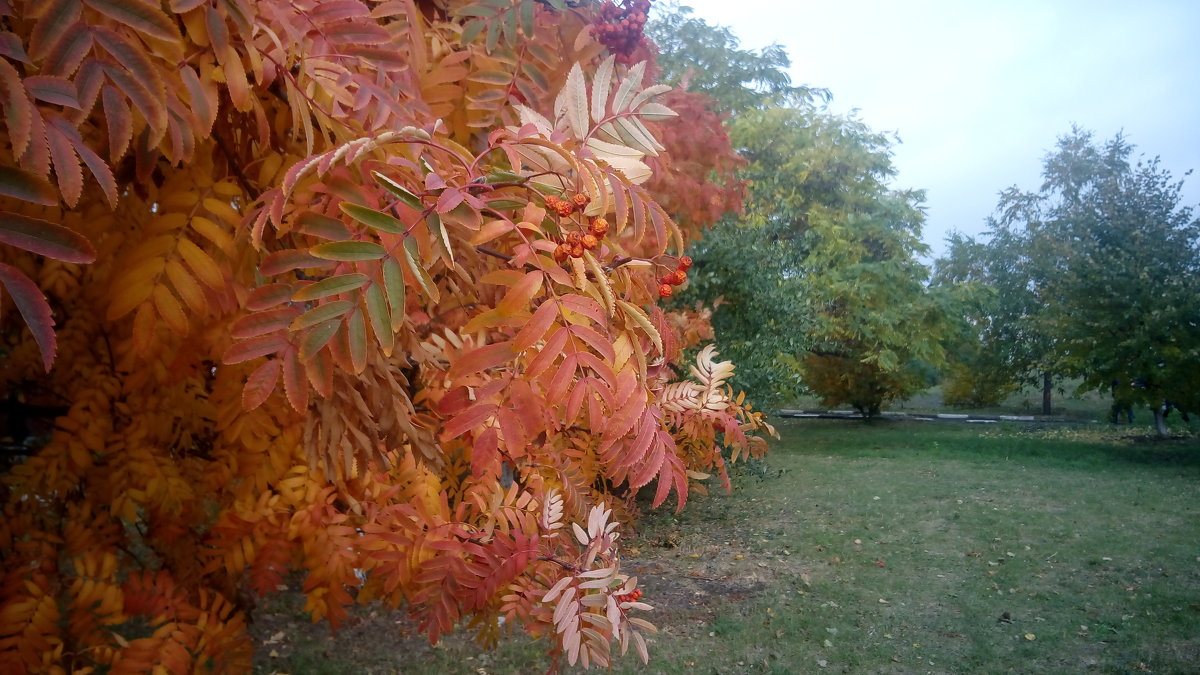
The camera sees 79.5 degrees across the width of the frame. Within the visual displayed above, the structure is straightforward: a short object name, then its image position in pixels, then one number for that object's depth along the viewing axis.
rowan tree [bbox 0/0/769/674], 1.09
